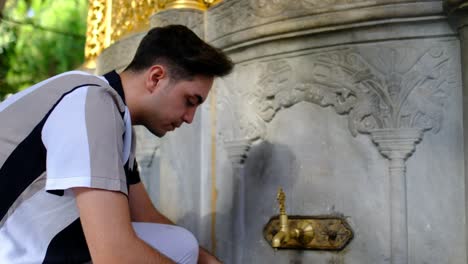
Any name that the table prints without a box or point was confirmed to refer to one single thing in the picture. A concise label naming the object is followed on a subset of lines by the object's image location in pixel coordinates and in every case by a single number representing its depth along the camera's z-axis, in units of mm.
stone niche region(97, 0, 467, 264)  2334
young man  1417
